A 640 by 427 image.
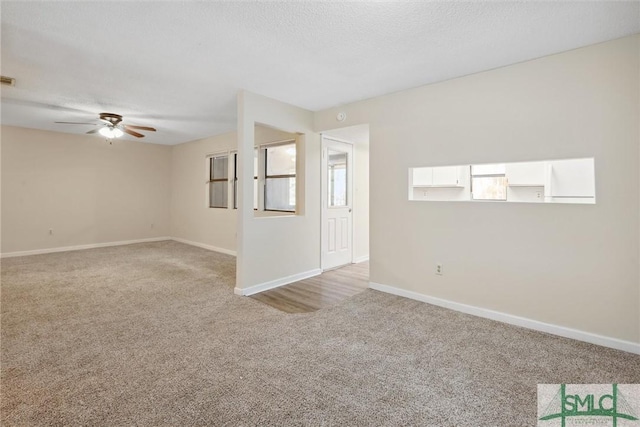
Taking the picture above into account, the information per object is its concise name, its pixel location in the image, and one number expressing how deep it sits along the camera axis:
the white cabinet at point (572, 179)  3.15
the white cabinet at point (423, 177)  4.16
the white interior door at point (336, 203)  4.73
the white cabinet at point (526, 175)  3.66
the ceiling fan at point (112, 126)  4.48
